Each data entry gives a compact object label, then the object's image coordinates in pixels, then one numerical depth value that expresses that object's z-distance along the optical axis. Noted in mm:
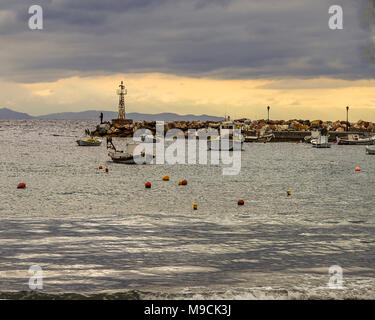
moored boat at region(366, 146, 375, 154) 105438
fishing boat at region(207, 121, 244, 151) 125700
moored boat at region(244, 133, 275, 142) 177375
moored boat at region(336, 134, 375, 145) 149875
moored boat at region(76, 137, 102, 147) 127781
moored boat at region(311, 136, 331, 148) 135375
